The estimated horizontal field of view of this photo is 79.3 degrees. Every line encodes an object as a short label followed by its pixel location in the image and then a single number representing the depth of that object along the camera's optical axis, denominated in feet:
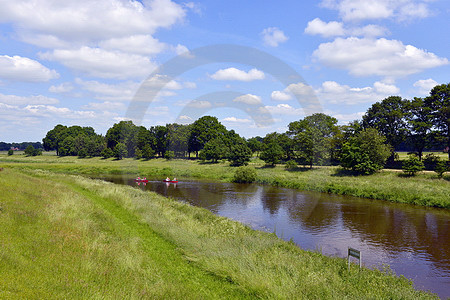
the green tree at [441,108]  181.16
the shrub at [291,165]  239.64
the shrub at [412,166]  164.96
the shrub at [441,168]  152.87
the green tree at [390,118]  210.38
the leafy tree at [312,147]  225.35
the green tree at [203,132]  357.82
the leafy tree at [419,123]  191.72
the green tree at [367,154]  185.63
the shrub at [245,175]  206.19
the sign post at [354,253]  41.22
